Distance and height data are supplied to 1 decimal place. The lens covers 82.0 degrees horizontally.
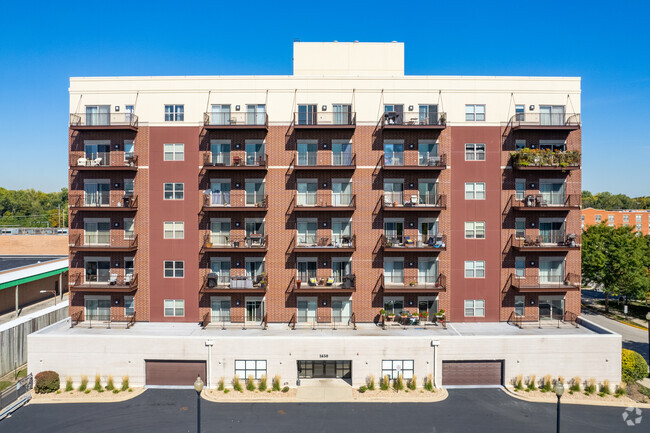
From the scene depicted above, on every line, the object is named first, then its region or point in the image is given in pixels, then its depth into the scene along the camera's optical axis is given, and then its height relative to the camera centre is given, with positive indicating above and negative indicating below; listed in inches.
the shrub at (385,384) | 1031.6 -457.2
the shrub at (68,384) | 1030.4 -456.6
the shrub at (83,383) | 1029.8 -455.2
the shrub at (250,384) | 1023.0 -454.4
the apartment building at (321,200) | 1187.3 +61.3
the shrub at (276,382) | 1026.8 -452.9
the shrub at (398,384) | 1028.5 -458.6
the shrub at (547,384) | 1029.2 -461.9
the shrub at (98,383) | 1030.6 -456.0
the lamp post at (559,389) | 734.1 -337.6
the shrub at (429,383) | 1030.5 -459.5
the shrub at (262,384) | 1024.9 -455.2
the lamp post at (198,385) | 737.6 -328.8
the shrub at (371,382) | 1032.2 -455.1
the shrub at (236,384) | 1026.1 -456.3
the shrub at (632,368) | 1059.9 -428.9
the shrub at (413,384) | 1033.5 -458.9
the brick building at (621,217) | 3818.9 +8.7
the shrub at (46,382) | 1004.6 -440.8
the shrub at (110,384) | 1036.5 -459.4
